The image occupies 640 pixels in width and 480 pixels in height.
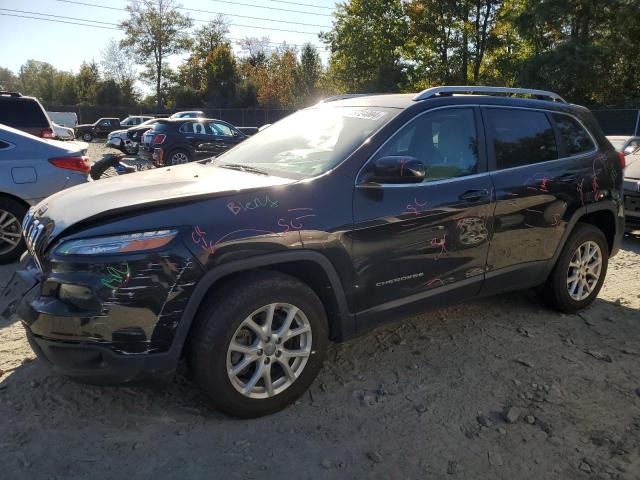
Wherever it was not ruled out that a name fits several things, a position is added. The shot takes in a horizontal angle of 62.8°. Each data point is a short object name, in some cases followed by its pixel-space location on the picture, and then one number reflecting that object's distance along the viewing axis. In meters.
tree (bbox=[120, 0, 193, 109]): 54.94
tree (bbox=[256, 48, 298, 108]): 49.72
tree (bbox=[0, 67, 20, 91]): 86.19
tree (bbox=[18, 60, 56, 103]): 63.47
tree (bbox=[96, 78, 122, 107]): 54.50
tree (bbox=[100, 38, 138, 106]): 57.41
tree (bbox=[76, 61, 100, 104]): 59.04
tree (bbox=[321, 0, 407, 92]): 37.78
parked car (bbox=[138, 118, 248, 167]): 14.37
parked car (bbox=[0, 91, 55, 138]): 8.61
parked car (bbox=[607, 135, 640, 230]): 7.05
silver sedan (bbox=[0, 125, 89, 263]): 5.48
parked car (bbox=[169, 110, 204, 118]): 28.13
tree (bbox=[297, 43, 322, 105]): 50.22
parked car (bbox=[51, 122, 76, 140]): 21.59
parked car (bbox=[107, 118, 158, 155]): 19.30
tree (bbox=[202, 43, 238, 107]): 50.78
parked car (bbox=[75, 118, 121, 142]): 35.84
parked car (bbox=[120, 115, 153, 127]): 34.06
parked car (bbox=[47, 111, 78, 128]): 37.16
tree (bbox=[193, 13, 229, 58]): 57.34
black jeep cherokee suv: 2.53
